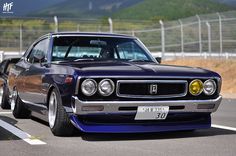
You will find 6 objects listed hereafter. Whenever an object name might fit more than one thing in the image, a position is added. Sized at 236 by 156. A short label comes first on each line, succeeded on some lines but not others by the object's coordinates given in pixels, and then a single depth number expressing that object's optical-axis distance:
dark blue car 7.81
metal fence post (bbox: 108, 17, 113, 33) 34.44
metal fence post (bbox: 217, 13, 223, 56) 32.44
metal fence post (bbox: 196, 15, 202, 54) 33.46
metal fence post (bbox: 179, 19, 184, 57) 35.12
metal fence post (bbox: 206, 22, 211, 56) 32.55
